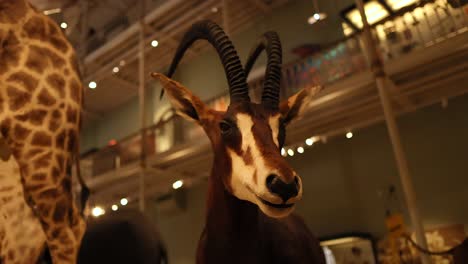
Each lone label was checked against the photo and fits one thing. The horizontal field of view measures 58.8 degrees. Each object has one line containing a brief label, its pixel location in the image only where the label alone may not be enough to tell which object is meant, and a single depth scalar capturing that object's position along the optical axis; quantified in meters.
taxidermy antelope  1.75
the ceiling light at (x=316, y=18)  10.02
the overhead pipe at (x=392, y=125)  4.98
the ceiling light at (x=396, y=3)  9.18
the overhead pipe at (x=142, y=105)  8.77
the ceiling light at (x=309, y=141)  9.10
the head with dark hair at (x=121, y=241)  1.83
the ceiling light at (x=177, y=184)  10.91
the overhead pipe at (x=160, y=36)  10.28
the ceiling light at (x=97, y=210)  12.45
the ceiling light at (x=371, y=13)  9.35
